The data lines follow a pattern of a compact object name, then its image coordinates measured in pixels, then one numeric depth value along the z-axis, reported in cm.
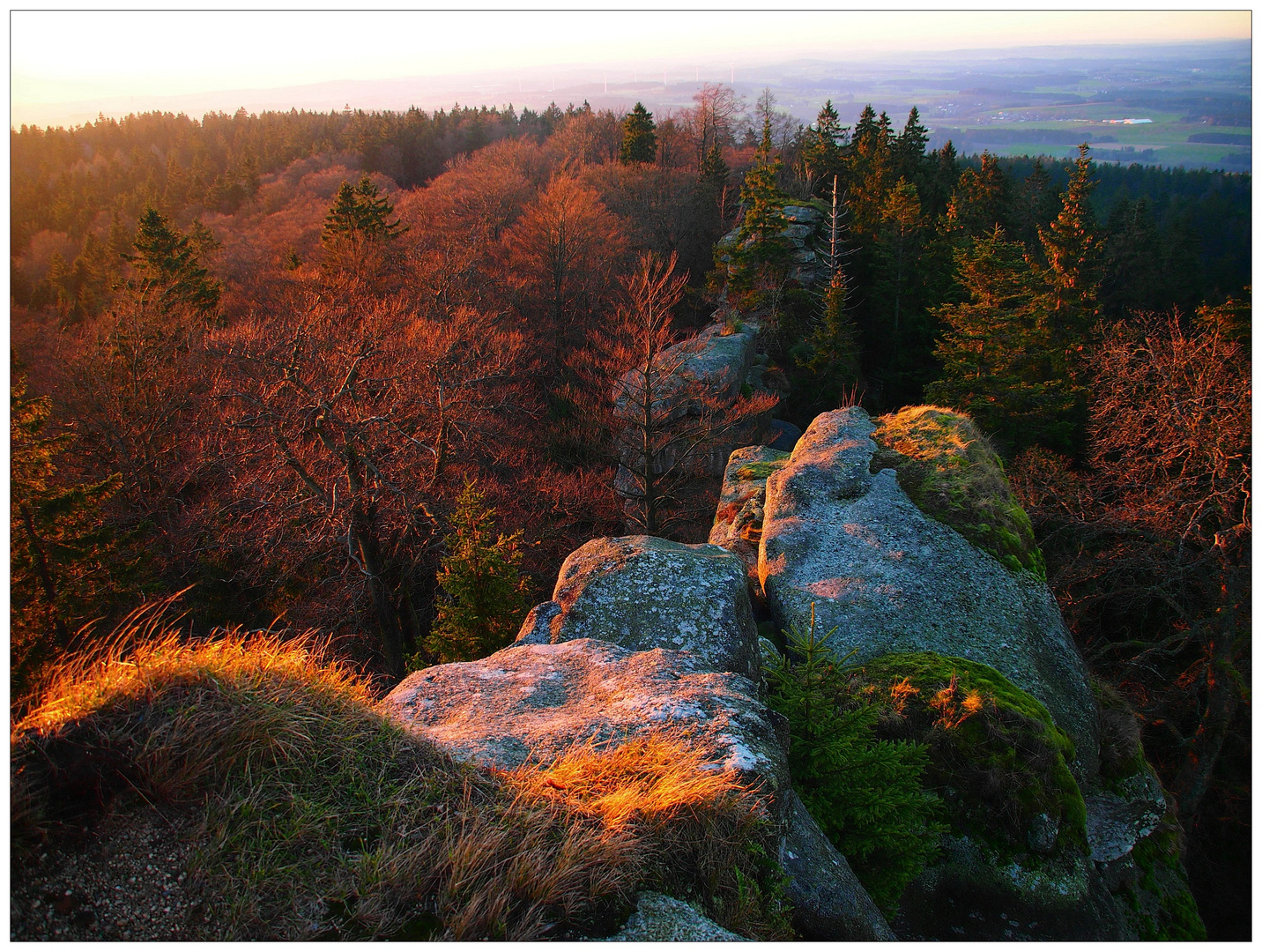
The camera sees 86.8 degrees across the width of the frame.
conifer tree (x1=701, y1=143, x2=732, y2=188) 4762
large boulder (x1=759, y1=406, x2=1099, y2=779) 861
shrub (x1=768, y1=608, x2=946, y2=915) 515
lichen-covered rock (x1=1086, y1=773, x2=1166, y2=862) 755
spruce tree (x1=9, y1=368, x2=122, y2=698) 1196
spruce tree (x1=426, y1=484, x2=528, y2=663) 1155
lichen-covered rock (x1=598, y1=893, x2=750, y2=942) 345
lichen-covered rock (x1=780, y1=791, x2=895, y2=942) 416
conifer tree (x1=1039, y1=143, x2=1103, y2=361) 2809
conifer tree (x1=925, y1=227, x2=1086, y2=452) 2439
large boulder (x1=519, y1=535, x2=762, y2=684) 738
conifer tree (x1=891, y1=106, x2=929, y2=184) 4472
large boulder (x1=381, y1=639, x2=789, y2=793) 461
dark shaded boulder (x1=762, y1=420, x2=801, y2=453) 2765
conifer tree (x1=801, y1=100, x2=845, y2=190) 4309
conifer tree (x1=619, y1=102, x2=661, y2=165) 5091
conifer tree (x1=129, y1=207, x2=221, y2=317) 2739
